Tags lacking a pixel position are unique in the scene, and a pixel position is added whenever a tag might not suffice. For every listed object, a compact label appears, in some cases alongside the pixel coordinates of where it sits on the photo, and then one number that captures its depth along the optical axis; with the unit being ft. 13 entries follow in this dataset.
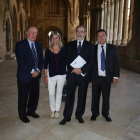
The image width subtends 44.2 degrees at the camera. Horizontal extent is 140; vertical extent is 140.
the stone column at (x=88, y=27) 75.14
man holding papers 10.19
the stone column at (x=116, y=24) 44.42
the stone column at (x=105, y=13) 52.39
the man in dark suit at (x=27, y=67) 10.39
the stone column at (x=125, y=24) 38.96
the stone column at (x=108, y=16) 50.46
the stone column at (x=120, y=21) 41.77
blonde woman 10.69
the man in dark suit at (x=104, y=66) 10.88
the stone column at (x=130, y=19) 37.51
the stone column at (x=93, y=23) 57.26
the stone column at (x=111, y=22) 49.47
